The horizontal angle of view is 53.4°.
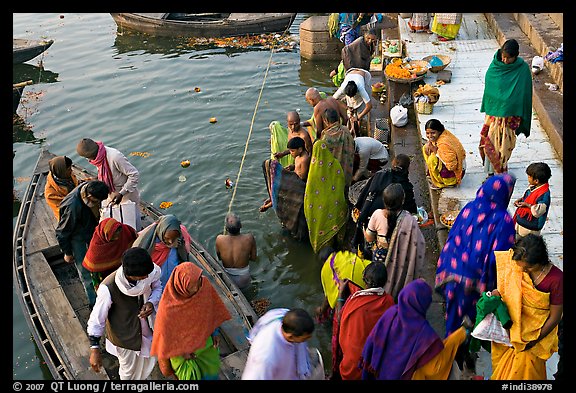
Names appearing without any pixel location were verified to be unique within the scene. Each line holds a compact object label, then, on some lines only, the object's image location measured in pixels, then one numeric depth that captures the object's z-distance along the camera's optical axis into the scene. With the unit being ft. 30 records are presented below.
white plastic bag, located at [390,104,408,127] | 29.73
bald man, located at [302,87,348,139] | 26.63
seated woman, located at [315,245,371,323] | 17.26
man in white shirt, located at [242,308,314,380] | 12.53
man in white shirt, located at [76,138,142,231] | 21.74
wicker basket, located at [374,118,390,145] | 29.99
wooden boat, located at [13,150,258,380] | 18.31
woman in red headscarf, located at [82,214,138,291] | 17.20
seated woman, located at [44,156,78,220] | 21.91
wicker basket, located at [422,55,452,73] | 33.37
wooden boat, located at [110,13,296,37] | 55.16
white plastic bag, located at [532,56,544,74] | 30.55
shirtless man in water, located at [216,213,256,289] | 22.54
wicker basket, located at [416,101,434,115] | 29.59
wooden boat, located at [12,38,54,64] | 50.21
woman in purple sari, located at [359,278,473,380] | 13.30
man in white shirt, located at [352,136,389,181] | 25.29
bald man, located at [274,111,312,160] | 24.82
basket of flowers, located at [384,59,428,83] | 31.27
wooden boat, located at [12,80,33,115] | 40.78
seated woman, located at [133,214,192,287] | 16.99
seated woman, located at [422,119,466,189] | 22.47
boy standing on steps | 17.80
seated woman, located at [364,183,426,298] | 17.66
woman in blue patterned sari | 15.74
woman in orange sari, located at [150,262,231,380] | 14.30
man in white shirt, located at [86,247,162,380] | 14.70
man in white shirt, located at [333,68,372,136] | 28.66
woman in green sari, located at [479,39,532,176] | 21.42
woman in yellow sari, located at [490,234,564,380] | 13.47
